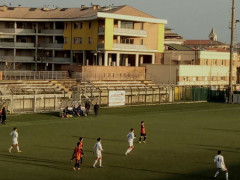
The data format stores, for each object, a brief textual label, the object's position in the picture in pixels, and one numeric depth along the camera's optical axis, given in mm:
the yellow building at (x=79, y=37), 93375
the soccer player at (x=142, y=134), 38641
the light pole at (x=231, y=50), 83938
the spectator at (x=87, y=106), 58534
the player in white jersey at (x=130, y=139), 33156
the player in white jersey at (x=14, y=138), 32938
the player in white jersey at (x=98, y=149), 28875
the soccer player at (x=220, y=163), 27094
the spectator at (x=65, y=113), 55906
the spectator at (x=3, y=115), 47688
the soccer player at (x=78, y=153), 28219
